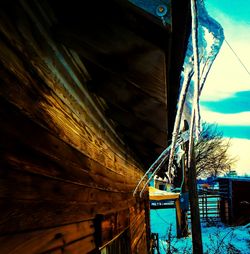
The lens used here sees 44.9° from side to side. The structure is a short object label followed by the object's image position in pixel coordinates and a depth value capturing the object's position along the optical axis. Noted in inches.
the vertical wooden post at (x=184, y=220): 519.8
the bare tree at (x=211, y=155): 1496.3
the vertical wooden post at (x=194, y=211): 211.0
